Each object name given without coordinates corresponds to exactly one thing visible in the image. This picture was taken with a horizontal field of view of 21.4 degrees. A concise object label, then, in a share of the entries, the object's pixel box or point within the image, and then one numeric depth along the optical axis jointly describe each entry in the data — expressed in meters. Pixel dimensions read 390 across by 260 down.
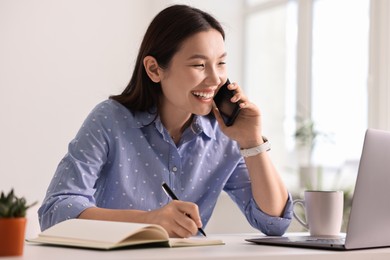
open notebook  1.80
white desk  1.70
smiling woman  2.39
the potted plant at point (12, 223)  1.69
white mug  2.23
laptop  1.92
